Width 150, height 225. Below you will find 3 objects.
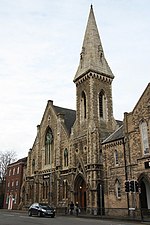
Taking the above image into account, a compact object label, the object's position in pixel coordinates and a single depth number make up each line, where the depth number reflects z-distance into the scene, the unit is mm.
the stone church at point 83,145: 36219
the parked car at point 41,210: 30286
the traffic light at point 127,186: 24614
